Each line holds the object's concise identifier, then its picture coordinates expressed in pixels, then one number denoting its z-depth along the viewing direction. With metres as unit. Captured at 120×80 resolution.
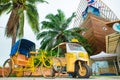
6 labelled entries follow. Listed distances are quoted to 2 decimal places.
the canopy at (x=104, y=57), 10.01
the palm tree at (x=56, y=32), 13.94
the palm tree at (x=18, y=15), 9.80
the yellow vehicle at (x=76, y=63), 3.80
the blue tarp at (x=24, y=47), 4.37
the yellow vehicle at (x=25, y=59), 3.76
